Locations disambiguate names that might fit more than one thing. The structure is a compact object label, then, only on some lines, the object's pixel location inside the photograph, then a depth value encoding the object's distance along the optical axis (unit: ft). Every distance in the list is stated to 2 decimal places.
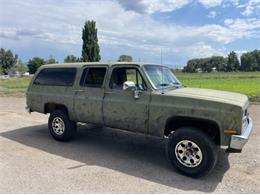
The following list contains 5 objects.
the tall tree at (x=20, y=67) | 242.95
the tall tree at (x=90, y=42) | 99.76
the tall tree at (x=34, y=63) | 217.20
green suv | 11.94
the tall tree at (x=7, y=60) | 239.45
